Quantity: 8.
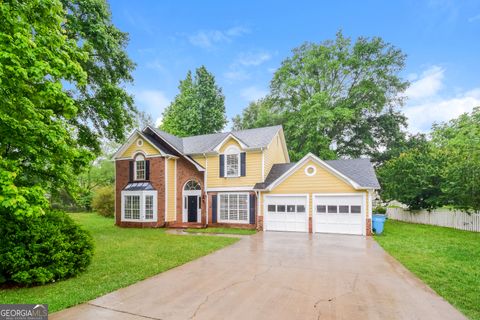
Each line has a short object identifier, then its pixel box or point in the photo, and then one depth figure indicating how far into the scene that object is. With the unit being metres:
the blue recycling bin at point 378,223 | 13.61
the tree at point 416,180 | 17.95
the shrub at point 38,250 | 5.45
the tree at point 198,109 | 31.77
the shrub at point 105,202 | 24.23
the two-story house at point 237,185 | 13.85
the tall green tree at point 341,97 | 27.00
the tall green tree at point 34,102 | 4.59
